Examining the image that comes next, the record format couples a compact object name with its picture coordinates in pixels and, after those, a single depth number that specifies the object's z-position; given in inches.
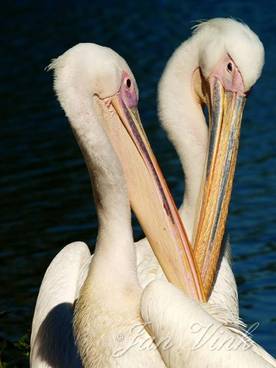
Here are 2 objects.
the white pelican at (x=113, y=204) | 412.8
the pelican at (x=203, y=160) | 385.0
